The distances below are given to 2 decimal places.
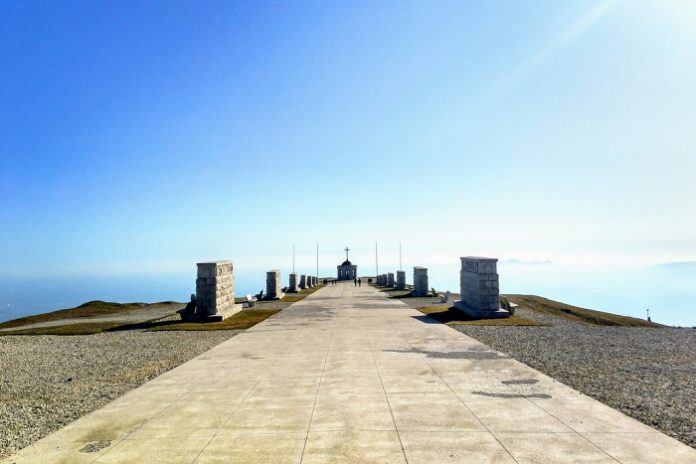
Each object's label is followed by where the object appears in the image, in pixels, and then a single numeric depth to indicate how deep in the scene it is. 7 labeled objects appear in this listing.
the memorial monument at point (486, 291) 21.47
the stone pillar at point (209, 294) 22.66
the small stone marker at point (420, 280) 36.88
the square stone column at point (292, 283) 45.68
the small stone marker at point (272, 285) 37.56
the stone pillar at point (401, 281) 46.38
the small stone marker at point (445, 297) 29.59
